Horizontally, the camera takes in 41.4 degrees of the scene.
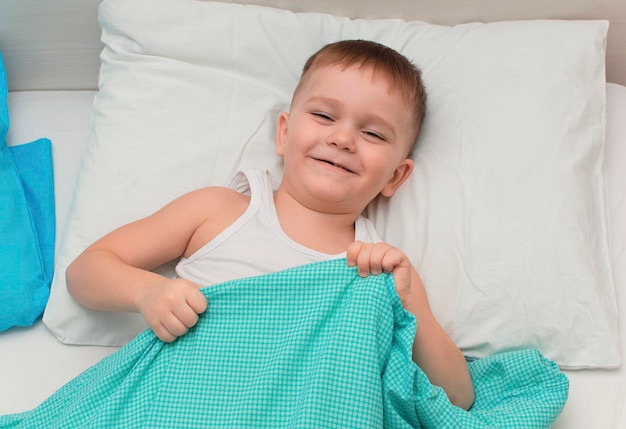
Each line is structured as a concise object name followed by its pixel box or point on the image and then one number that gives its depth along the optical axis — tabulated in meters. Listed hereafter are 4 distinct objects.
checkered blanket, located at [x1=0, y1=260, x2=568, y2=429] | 0.99
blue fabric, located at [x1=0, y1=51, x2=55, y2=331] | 1.25
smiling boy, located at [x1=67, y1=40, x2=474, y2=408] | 1.17
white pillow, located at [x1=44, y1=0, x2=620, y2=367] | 1.19
